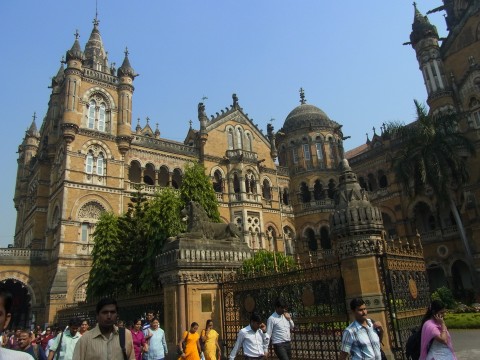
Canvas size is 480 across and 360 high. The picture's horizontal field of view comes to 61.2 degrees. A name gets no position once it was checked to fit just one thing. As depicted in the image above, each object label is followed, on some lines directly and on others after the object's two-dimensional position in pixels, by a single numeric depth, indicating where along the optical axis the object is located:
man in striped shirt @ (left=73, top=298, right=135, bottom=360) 3.71
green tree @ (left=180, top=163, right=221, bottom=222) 23.81
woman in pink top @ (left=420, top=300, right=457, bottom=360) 4.48
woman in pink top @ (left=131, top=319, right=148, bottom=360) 7.75
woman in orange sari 7.40
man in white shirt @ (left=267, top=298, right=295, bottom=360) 6.72
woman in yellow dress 7.80
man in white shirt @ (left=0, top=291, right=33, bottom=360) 2.18
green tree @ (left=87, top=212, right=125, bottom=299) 20.78
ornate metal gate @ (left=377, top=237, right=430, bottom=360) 7.17
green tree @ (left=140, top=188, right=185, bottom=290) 19.27
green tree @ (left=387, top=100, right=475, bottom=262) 26.05
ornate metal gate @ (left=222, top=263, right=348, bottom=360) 7.89
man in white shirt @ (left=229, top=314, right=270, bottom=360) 6.42
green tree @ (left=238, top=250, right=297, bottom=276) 9.12
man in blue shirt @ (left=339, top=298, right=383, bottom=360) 4.56
